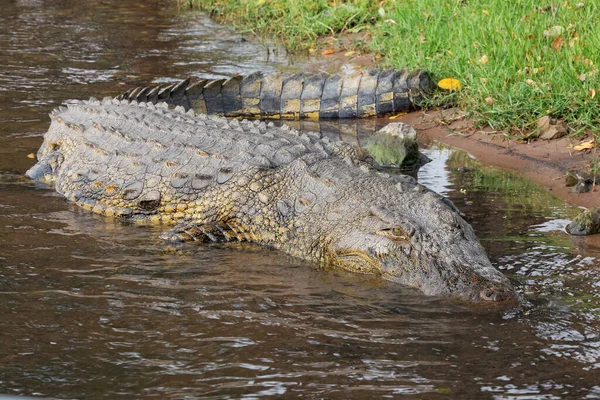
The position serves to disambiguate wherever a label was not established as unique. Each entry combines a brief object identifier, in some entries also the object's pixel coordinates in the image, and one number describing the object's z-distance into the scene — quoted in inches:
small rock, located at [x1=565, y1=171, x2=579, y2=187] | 482.3
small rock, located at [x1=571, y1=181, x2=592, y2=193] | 473.7
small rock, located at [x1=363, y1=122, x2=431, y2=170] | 540.7
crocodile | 371.9
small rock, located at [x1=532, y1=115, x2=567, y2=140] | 541.6
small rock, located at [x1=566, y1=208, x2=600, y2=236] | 418.6
